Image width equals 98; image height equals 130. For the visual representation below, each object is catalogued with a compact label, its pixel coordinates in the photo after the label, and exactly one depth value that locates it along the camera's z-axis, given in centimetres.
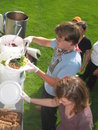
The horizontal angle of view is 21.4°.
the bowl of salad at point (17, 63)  294
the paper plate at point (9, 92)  276
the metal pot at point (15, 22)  419
